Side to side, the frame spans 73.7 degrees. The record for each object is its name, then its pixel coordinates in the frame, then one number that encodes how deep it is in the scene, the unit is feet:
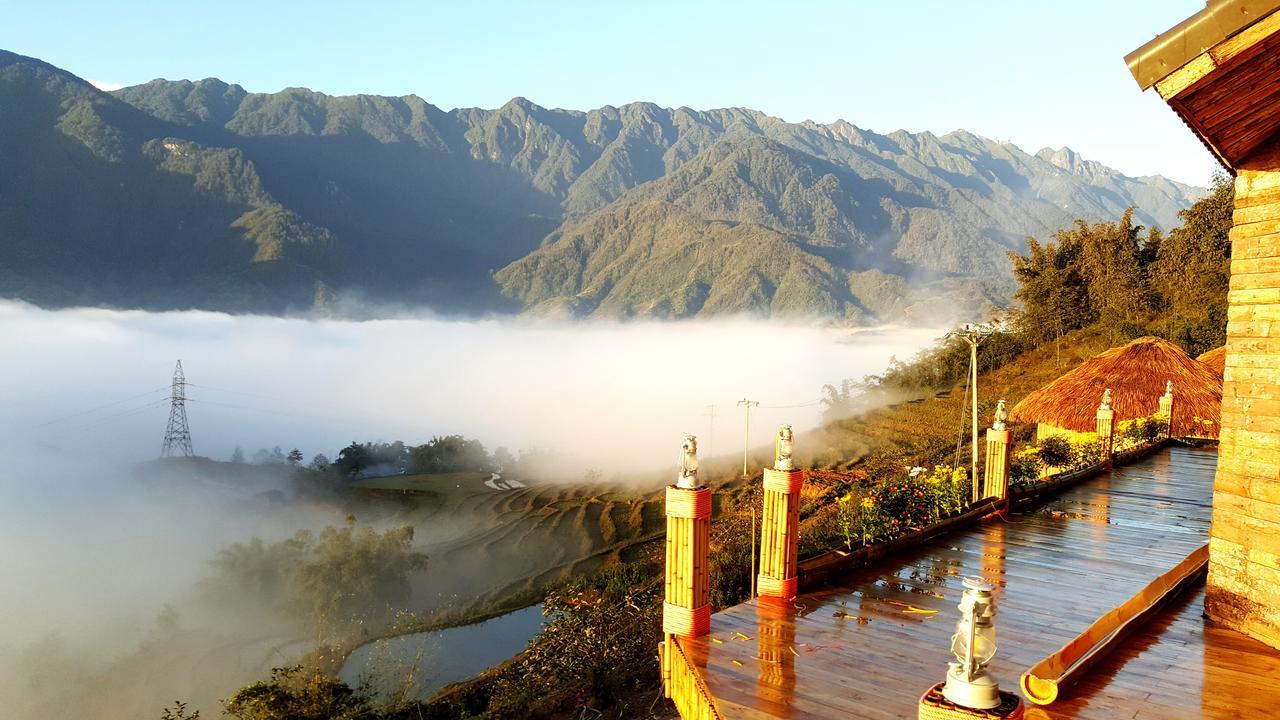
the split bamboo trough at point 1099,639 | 14.60
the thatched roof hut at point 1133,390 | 61.56
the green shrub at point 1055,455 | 48.65
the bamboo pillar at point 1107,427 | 47.34
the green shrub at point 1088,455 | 47.14
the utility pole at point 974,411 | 43.37
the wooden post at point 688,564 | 19.49
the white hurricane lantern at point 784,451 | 22.00
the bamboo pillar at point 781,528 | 22.13
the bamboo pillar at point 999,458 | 34.30
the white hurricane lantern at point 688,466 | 19.81
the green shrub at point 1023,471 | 40.65
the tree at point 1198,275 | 105.09
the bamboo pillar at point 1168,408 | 57.67
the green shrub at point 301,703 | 34.65
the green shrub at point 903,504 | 28.81
